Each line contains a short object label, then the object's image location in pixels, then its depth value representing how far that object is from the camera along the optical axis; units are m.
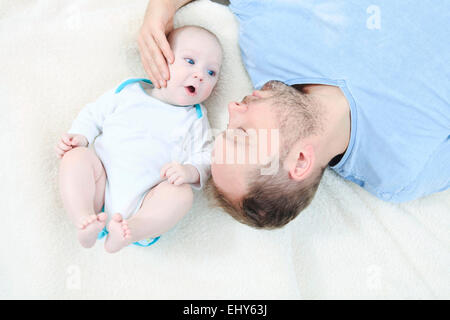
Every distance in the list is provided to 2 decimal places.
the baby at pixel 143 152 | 0.97
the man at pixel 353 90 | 1.00
